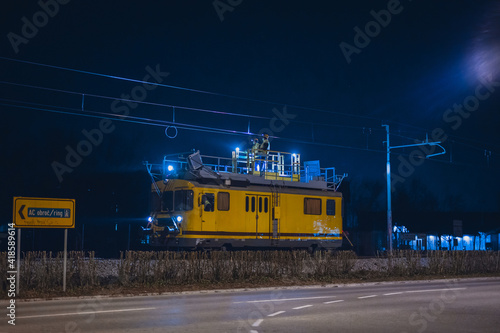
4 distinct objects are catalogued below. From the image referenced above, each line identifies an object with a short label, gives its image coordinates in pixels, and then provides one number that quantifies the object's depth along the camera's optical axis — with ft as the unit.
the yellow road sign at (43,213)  49.57
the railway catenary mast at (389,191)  107.80
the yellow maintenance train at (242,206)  79.97
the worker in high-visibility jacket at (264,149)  89.45
